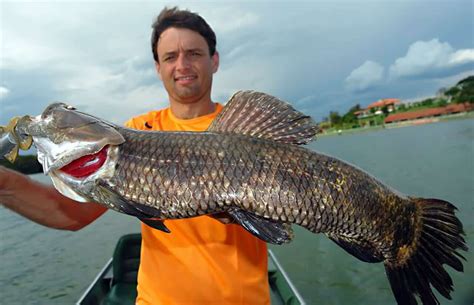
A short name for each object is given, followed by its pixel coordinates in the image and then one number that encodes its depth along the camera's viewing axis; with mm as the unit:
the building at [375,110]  114700
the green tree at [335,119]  114581
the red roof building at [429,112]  84312
